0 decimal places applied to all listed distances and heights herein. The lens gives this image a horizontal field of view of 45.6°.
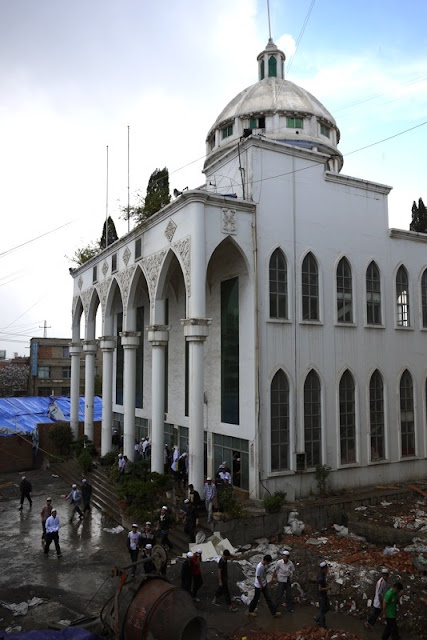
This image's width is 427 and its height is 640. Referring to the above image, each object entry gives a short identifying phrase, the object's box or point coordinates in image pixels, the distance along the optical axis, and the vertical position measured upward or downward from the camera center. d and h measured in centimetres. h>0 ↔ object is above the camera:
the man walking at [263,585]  990 -439
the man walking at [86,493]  1730 -446
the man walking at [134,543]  1252 -445
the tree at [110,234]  3347 +860
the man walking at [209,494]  1414 -375
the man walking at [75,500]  1689 -459
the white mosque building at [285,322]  1609 +133
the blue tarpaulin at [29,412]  2686 -284
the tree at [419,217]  3309 +931
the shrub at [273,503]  1455 -411
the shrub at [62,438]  2580 -381
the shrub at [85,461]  2167 -423
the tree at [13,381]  4425 -161
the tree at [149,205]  2517 +776
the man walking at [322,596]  950 -444
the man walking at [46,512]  1401 -411
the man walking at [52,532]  1341 -447
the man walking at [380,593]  918 -424
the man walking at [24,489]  1819 -452
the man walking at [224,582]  1038 -453
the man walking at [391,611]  867 -430
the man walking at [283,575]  1004 -425
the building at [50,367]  4478 -40
